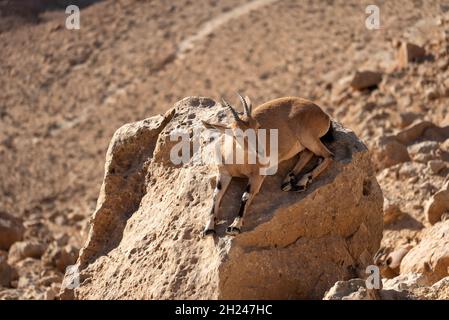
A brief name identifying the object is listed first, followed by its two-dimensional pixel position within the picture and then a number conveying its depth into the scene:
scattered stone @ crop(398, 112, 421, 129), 14.92
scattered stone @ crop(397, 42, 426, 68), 17.72
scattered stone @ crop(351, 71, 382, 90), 17.53
